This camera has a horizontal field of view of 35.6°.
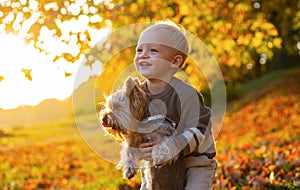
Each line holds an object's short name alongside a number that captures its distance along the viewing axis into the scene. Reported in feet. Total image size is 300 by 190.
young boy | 10.66
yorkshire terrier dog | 10.10
